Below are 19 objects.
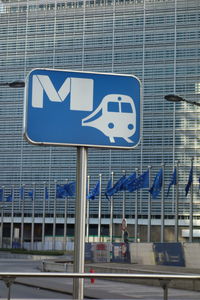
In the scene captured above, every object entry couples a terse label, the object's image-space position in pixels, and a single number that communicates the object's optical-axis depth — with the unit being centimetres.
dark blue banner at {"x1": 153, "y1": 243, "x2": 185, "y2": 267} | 3256
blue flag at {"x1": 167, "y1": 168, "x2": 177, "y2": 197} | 6246
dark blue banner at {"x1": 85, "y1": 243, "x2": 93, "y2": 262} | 4529
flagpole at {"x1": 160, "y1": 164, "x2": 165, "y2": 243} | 7729
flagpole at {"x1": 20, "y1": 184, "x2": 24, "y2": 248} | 11062
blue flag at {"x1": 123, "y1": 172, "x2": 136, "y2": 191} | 6656
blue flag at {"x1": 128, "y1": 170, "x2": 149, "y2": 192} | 6438
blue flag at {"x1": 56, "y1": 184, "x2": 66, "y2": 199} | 8212
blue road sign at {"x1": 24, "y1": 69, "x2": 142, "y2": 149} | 483
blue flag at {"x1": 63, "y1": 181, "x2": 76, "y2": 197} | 8007
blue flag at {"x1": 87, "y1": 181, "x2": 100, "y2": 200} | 7612
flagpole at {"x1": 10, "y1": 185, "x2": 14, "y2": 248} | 11923
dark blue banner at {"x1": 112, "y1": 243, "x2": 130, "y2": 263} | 4047
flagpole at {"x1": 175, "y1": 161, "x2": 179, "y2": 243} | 6378
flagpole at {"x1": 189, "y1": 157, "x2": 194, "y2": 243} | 6425
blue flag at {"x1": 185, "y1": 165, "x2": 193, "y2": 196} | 5954
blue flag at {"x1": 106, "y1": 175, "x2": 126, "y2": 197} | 6882
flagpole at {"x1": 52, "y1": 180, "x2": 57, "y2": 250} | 9825
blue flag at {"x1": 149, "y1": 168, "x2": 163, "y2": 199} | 6288
